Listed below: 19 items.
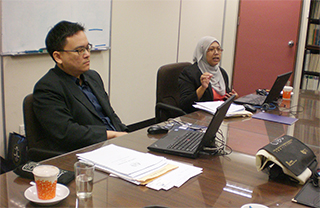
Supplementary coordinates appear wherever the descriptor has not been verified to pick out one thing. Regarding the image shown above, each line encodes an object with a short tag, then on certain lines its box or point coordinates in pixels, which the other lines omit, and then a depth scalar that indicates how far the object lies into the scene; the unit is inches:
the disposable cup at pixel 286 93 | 111.0
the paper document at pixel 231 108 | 86.3
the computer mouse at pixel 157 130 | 68.6
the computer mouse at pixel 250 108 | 93.0
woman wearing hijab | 104.6
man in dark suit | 70.0
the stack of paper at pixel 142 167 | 47.1
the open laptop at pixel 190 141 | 57.0
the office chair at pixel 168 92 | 103.2
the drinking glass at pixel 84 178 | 42.2
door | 202.5
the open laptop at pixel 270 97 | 100.4
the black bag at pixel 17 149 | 100.1
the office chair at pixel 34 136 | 64.4
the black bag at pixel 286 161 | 48.6
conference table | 41.7
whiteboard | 100.4
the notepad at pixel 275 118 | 84.2
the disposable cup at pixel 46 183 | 39.6
